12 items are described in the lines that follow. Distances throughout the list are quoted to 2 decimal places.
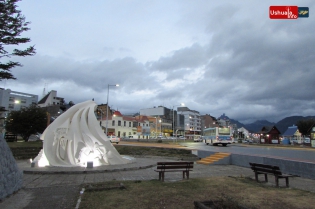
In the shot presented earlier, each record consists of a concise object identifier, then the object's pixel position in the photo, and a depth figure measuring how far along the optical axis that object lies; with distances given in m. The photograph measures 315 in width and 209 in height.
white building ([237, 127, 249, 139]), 137.41
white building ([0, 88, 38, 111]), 81.21
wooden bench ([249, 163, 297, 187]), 9.06
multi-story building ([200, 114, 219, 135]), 138.62
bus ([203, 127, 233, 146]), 37.22
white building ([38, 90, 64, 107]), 92.94
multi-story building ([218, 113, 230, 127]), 162.74
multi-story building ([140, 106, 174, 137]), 102.00
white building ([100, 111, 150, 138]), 72.62
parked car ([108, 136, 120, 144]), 41.80
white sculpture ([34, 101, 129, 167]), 14.91
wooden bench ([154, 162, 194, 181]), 10.44
